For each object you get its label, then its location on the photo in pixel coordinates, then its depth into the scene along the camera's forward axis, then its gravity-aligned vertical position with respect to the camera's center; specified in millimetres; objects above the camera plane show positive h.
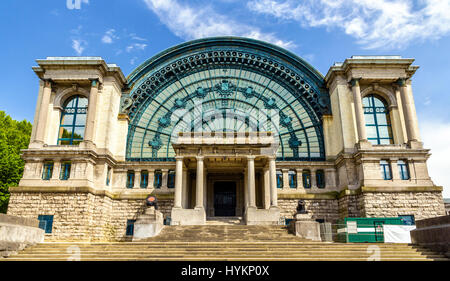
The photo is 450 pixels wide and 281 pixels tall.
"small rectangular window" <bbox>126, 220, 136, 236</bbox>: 30562 -437
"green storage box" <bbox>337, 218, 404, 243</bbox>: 21922 -535
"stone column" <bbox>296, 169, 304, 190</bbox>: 32500 +4316
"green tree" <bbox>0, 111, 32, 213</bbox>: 32938 +6820
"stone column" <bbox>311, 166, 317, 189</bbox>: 32469 +4145
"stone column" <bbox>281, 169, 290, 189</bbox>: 32500 +4373
